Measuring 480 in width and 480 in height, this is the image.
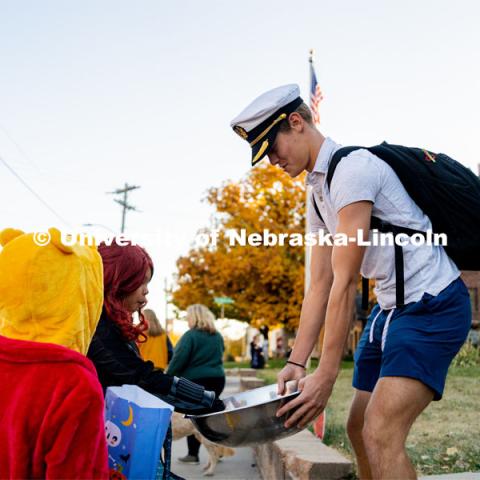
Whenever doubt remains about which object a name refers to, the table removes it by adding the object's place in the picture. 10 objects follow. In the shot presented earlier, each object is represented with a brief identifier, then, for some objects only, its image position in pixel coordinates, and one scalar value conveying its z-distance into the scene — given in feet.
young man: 8.90
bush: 53.98
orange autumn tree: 103.81
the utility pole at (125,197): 152.97
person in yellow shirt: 29.84
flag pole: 30.91
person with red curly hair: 10.36
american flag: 40.50
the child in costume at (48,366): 7.32
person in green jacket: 27.71
